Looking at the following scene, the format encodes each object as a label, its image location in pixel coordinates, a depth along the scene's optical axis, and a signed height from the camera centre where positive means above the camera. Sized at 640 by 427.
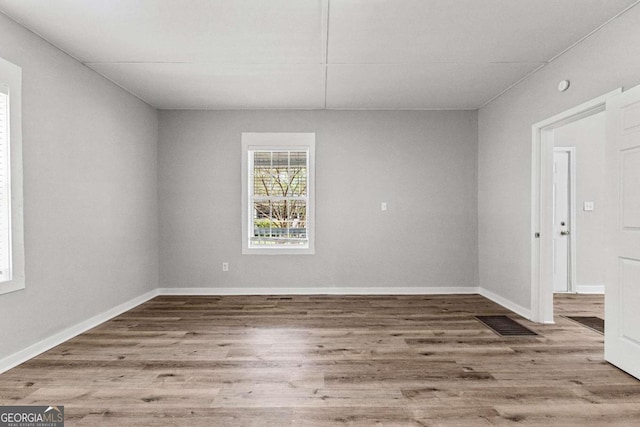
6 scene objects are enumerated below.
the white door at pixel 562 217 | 5.39 -0.02
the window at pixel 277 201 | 5.32 +0.19
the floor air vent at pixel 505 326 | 3.58 -1.13
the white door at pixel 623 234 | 2.58 -0.13
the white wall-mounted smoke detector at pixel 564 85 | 3.37 +1.19
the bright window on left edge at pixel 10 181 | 2.72 +0.24
